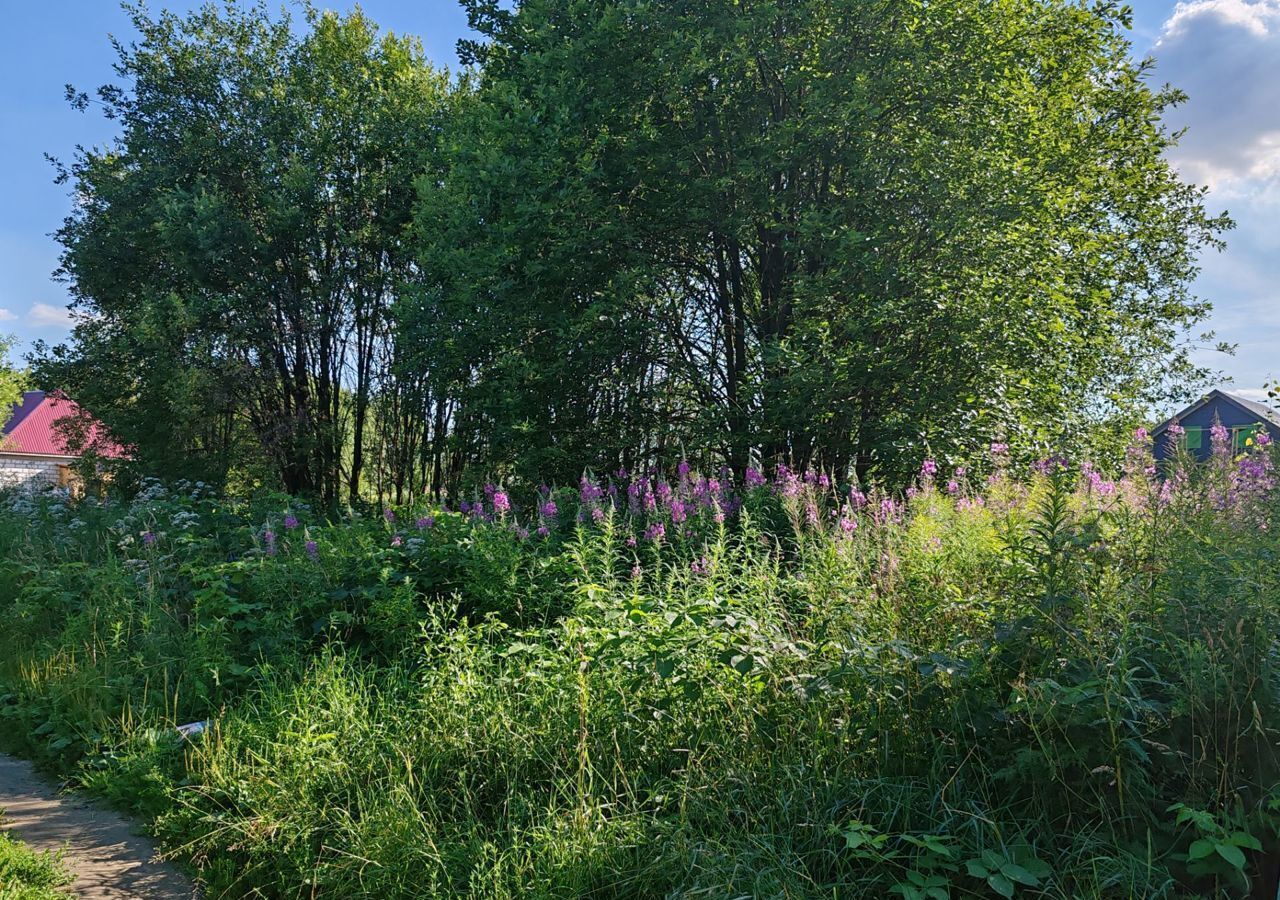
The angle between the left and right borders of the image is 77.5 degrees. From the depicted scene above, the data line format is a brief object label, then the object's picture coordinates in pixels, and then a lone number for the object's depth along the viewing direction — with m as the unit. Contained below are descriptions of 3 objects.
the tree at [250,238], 15.24
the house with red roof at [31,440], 36.09
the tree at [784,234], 8.27
